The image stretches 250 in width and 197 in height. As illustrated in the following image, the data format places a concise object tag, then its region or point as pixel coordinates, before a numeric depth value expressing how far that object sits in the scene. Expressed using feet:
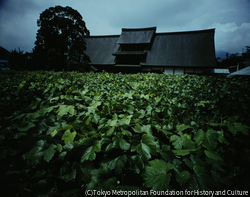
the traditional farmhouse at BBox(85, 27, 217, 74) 60.29
